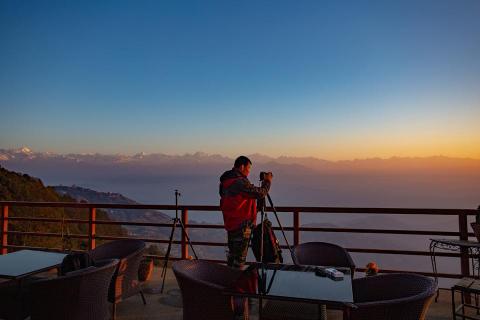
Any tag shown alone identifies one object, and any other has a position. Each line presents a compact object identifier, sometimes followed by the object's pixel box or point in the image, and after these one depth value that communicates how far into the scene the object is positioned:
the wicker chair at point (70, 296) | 2.61
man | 3.74
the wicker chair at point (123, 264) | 3.49
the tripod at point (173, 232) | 5.01
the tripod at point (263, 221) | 3.79
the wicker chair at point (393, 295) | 2.07
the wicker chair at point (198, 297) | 2.39
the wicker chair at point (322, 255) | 3.81
